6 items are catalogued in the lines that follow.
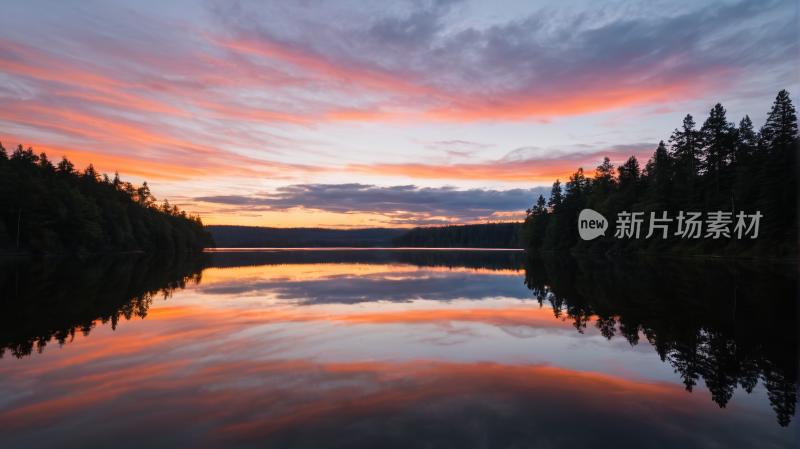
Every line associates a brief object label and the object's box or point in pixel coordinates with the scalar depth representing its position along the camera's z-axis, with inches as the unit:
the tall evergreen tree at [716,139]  2691.9
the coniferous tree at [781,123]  2385.6
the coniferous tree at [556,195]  4375.5
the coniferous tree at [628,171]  3607.3
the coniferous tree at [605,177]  3986.2
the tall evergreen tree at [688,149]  2854.3
